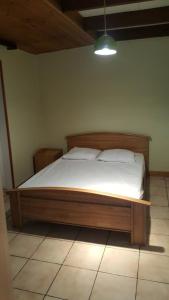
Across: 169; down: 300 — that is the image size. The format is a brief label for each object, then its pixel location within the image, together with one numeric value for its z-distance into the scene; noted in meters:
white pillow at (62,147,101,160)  4.06
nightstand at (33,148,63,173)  4.41
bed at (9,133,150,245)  2.53
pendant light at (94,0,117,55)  2.61
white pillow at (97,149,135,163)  3.83
